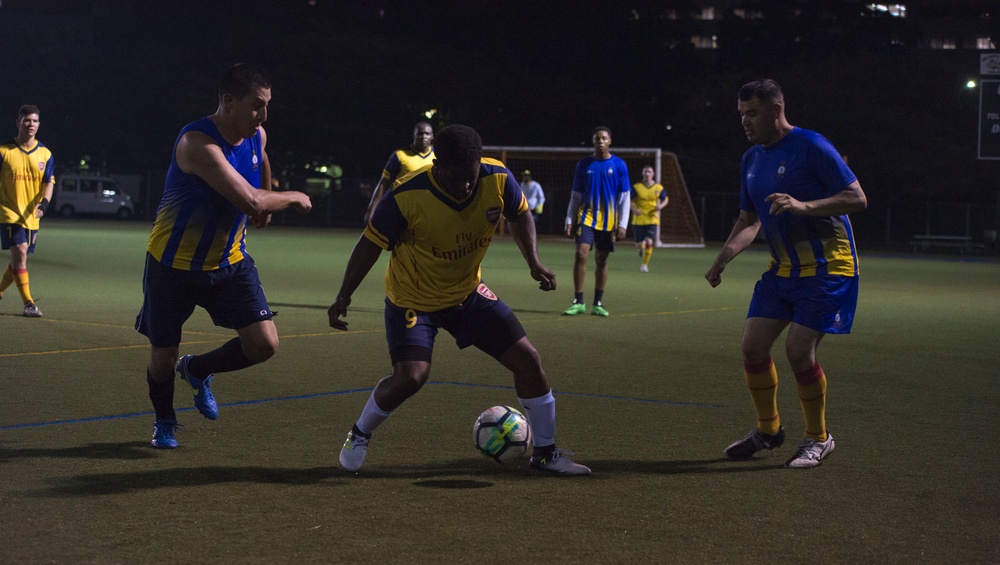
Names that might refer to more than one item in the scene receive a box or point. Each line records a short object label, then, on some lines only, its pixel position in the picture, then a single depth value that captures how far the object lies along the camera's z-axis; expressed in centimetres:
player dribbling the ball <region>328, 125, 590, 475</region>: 619
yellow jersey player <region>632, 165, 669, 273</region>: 2594
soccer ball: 650
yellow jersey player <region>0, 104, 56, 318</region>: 1388
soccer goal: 4016
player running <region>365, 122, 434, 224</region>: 1391
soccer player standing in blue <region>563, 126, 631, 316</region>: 1544
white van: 5500
